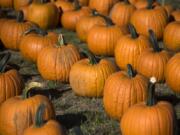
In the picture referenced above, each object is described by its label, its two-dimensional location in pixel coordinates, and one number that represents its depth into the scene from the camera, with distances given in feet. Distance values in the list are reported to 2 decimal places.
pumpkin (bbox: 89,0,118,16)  39.75
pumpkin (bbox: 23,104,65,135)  17.75
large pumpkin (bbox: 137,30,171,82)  25.23
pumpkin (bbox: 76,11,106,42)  32.94
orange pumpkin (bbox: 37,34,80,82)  26.40
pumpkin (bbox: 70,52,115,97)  24.00
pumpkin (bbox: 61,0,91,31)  36.25
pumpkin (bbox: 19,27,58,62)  29.03
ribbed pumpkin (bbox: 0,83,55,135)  19.85
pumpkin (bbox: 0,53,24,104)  22.86
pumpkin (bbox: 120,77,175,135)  18.63
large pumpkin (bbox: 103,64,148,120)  21.34
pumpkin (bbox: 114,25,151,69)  26.89
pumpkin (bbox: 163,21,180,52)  30.14
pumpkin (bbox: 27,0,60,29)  36.52
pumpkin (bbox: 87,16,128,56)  29.81
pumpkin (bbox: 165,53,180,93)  23.91
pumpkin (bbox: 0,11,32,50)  32.09
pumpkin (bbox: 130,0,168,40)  32.78
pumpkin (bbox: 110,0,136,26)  35.94
